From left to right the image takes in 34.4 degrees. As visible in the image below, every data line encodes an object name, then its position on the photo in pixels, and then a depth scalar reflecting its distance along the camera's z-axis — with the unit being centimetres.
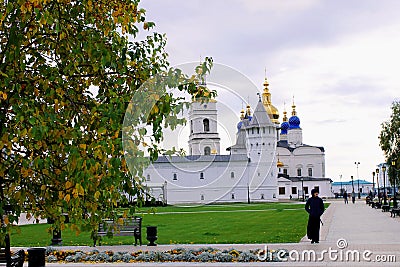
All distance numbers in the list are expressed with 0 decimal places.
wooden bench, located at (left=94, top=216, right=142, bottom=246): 1822
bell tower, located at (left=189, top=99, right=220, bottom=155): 7300
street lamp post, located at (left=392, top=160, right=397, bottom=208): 5548
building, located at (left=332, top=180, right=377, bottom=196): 14700
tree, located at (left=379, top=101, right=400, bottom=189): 5538
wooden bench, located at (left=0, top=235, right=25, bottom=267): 1111
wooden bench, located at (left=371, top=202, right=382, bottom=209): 4772
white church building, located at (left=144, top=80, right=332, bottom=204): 7831
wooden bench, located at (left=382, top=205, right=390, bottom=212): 4089
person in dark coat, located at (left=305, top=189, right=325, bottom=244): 1712
